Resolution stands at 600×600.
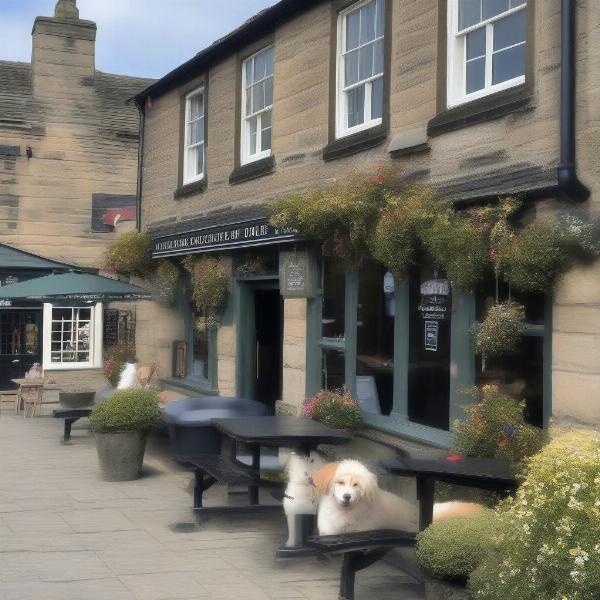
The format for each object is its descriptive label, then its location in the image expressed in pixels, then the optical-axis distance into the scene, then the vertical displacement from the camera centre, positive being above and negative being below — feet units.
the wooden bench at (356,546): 19.71 -4.87
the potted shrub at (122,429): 34.32 -4.30
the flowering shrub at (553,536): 13.20 -3.20
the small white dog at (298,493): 24.13 -4.60
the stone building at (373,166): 22.81 +4.81
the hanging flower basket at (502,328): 23.57 -0.32
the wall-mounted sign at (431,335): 27.73 -0.58
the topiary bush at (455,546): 16.96 -4.21
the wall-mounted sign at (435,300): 27.17 +0.44
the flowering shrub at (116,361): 51.98 -2.78
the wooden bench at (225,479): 27.84 -4.94
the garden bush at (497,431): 22.74 -2.83
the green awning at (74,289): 49.42 +1.11
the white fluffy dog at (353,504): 21.18 -4.31
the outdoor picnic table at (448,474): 19.24 -3.28
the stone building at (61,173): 72.95 +10.82
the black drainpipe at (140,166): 51.70 +7.92
